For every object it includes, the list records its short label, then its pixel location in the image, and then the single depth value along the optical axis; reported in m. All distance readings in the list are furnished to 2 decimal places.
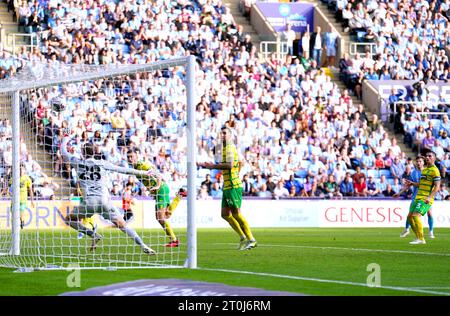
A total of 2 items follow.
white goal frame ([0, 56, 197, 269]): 18.01
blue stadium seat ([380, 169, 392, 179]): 42.41
